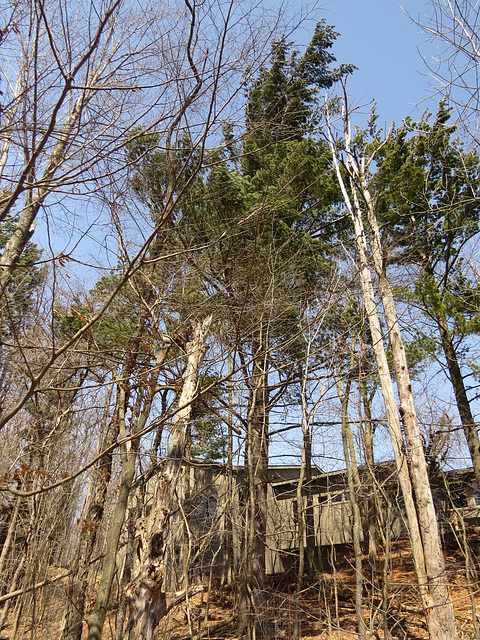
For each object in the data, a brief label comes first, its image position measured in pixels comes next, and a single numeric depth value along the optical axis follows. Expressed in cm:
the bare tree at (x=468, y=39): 271
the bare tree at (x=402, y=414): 631
